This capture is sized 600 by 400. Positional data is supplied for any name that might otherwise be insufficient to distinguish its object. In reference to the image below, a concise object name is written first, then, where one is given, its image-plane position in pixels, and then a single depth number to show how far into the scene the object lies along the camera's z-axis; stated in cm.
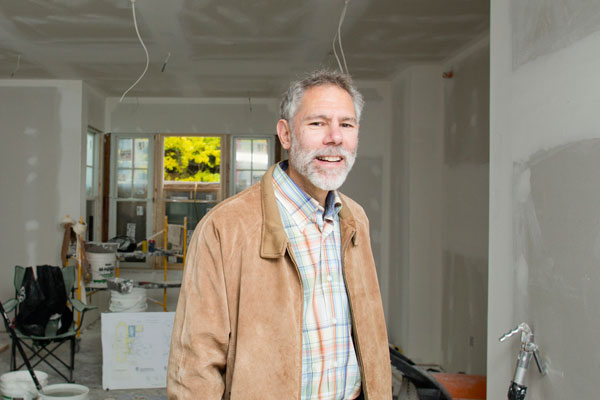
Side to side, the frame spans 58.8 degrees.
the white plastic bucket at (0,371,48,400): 357
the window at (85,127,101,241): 675
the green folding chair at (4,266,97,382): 418
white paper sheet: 409
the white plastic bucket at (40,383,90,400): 341
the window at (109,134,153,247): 734
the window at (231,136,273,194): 720
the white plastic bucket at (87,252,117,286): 557
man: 134
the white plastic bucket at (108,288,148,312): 460
